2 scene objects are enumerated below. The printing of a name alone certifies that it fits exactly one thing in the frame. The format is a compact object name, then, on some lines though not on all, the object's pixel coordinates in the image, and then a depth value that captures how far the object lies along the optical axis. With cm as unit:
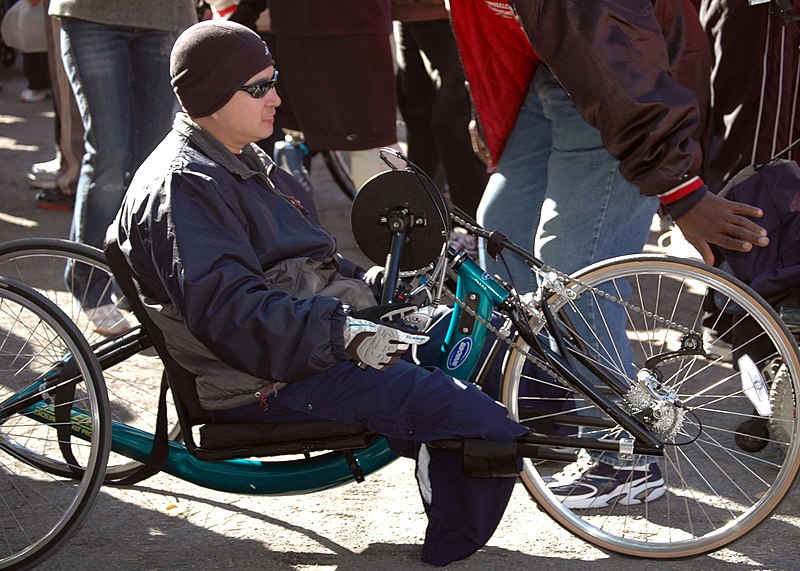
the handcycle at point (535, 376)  540
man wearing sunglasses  490
